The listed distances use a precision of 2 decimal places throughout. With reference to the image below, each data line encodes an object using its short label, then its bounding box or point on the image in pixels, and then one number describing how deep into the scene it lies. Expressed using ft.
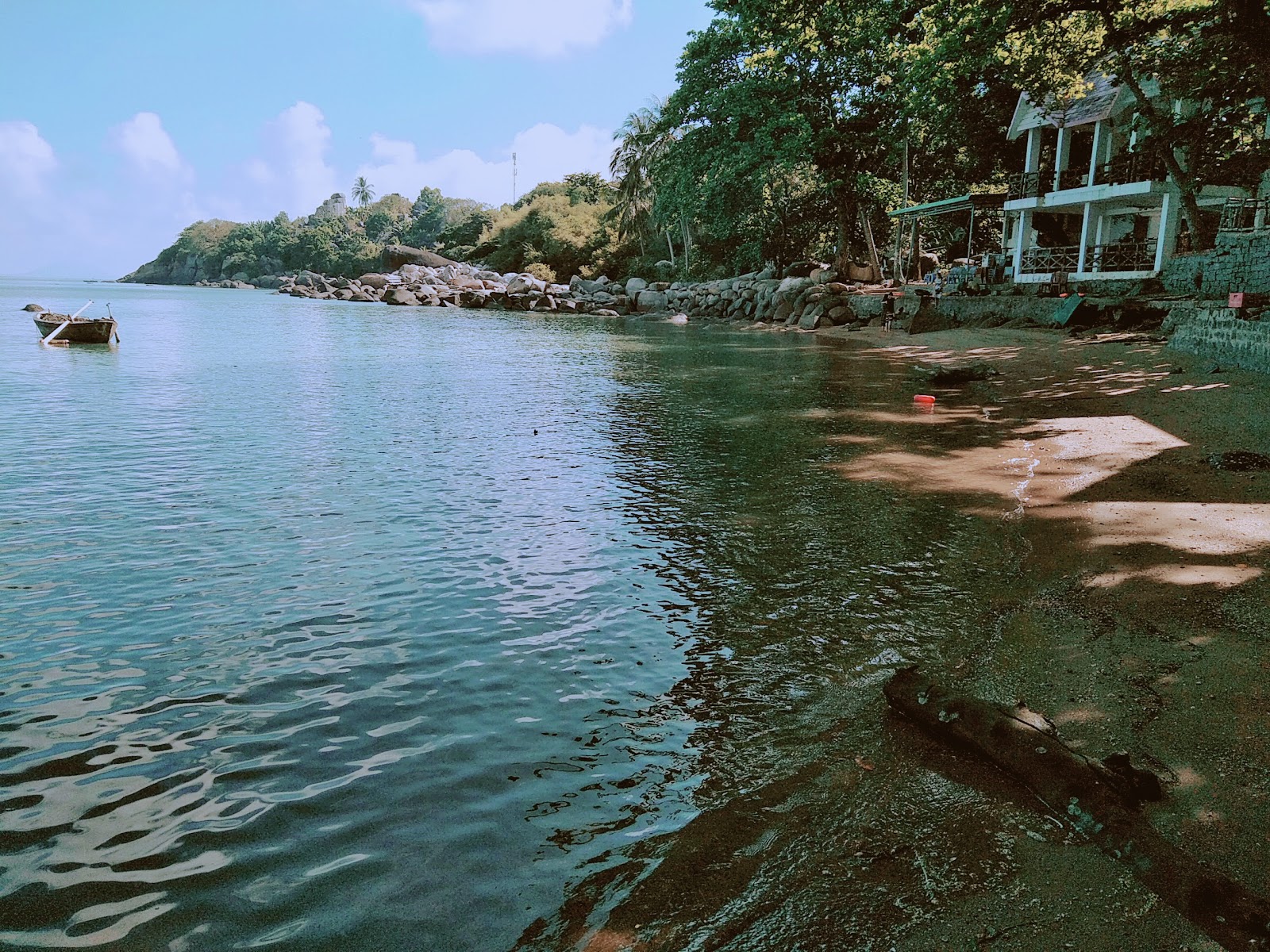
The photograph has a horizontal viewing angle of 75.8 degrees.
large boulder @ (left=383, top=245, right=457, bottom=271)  299.79
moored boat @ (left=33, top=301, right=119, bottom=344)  90.48
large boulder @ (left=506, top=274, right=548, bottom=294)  207.51
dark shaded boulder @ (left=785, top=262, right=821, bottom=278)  148.46
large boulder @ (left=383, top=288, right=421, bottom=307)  216.13
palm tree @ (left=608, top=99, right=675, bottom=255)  196.44
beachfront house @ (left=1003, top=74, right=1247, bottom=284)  90.17
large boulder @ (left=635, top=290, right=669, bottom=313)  170.09
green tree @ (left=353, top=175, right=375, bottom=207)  524.52
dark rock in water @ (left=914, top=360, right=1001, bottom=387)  61.77
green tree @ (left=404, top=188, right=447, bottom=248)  411.54
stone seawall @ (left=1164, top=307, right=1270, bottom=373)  45.78
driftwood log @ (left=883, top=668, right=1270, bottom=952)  9.34
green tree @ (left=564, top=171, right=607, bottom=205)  280.72
